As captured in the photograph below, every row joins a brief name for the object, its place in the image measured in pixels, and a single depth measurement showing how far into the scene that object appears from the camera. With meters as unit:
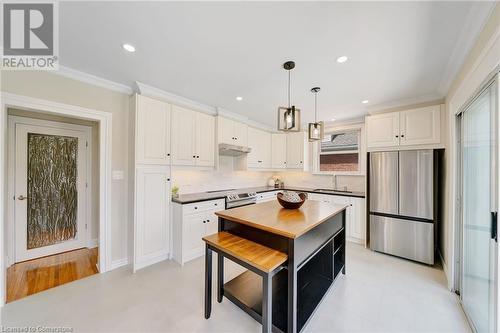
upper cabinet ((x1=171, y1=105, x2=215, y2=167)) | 2.99
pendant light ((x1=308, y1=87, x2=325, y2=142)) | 2.39
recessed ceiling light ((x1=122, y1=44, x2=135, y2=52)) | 1.81
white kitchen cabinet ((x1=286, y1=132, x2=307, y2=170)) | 4.59
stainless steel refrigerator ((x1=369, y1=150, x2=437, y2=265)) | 2.78
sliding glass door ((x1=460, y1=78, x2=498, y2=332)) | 1.39
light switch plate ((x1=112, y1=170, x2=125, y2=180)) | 2.65
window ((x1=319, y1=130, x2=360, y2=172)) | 4.21
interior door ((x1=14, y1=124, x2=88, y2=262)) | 2.80
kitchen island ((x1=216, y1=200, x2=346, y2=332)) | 1.53
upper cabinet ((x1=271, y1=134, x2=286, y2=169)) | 4.85
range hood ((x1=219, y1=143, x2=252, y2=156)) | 3.54
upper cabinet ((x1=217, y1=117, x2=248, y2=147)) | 3.62
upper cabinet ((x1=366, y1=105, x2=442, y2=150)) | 2.82
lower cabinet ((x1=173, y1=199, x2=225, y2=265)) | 2.80
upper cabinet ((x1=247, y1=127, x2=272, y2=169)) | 4.32
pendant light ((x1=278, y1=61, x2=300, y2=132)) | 1.95
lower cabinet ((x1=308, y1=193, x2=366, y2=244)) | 3.54
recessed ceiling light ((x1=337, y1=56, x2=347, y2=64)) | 1.92
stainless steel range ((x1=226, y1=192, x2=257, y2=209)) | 3.41
